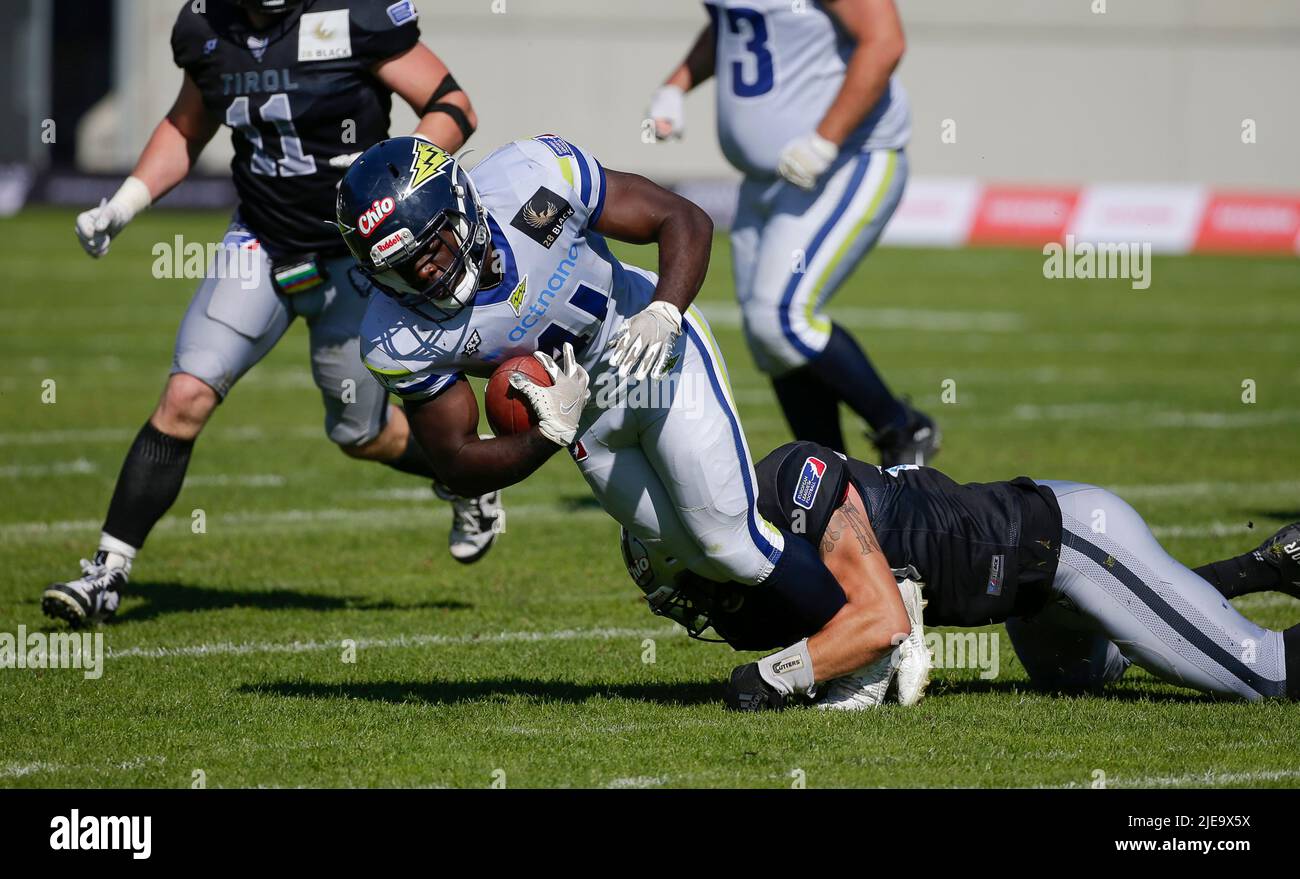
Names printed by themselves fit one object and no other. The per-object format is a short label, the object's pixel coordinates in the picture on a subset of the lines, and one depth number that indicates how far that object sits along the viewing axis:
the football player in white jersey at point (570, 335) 7.70
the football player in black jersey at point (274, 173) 11.06
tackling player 8.59
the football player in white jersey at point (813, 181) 12.81
